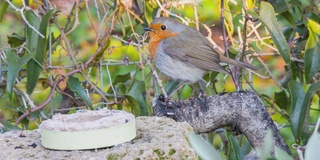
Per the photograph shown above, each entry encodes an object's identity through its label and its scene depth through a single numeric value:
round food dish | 3.62
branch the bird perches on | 4.85
